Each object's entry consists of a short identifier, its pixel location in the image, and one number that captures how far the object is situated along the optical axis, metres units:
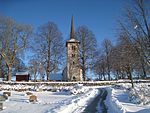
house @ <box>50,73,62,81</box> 69.97
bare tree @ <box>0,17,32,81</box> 44.22
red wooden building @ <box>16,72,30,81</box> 52.16
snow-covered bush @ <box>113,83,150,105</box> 16.35
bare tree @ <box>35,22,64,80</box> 48.81
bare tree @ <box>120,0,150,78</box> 14.45
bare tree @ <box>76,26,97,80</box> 49.88
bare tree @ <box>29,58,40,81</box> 50.89
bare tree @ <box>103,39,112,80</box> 58.07
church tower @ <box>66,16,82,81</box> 51.53
